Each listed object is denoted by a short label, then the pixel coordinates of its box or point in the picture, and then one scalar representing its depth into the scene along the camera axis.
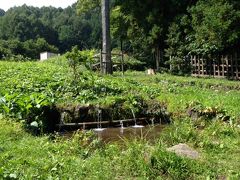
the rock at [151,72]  14.50
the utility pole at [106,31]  12.83
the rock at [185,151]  4.17
